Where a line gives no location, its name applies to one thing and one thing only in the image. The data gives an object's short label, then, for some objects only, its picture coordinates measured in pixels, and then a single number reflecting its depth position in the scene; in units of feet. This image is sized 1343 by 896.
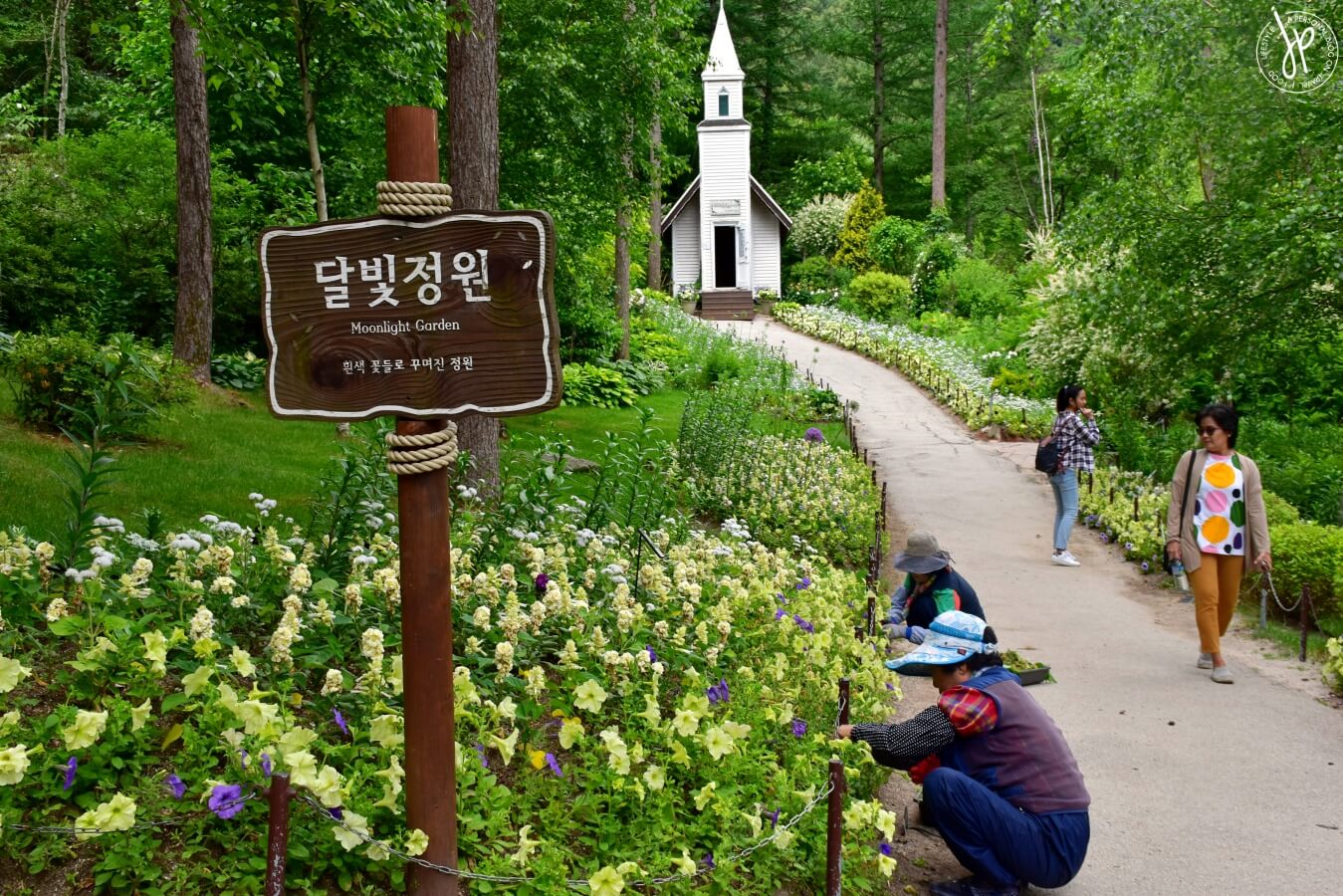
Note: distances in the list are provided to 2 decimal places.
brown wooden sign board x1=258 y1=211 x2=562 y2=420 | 10.87
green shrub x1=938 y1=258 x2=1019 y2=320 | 103.50
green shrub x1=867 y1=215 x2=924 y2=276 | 125.70
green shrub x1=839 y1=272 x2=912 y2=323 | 114.73
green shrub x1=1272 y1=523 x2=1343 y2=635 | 29.96
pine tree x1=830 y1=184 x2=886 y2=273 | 134.51
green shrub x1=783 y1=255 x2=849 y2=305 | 133.90
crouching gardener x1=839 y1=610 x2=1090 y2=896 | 14.26
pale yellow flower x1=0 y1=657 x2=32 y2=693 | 11.68
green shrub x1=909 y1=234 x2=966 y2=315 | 111.45
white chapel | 140.77
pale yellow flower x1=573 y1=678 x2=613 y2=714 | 14.01
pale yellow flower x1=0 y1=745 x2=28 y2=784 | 10.63
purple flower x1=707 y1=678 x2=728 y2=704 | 16.58
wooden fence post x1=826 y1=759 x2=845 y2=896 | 12.71
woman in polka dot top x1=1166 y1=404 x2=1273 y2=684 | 25.23
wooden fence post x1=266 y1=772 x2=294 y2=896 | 9.81
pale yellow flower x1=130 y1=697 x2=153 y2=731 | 11.78
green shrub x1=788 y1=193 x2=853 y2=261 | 144.05
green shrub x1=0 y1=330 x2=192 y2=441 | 31.86
